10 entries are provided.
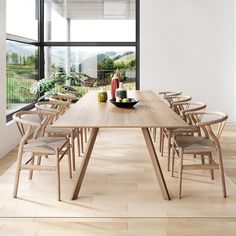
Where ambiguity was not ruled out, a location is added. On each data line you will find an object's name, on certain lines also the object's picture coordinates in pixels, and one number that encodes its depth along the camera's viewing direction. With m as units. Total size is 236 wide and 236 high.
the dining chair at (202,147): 2.64
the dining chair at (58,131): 3.20
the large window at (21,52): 4.23
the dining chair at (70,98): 3.90
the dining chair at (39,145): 2.61
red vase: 3.66
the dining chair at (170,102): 3.72
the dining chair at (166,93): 4.38
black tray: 3.09
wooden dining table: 2.39
